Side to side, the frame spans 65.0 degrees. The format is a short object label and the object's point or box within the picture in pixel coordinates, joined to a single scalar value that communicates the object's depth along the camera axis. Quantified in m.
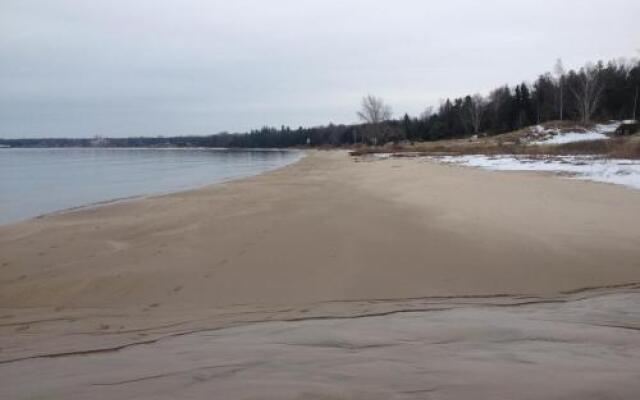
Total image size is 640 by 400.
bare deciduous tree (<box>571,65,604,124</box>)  60.88
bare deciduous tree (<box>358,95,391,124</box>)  88.56
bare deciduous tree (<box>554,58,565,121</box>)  67.53
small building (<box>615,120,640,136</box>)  45.69
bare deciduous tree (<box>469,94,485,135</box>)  83.56
